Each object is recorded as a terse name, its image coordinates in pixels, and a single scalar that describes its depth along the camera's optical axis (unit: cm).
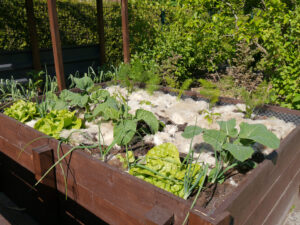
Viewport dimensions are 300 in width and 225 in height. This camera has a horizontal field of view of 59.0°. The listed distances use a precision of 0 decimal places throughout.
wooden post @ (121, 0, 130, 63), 385
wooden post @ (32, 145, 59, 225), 152
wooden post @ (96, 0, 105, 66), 491
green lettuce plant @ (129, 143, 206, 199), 125
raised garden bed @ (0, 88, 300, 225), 105
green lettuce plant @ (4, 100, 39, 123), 210
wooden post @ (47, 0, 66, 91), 300
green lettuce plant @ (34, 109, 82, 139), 189
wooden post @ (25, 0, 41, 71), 442
